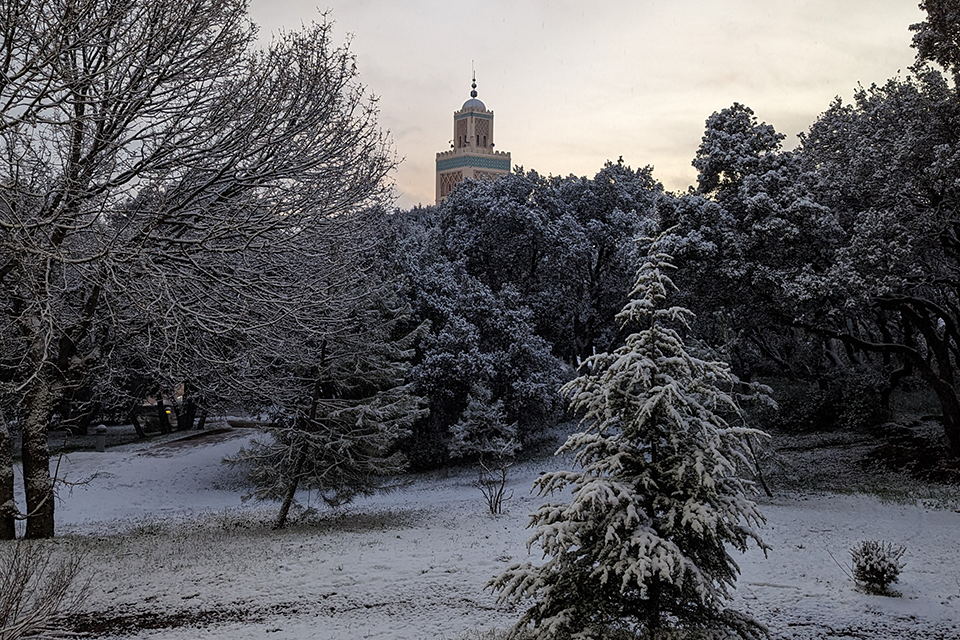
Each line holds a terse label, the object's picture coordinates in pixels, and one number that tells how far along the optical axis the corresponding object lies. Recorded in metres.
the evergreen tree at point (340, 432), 15.54
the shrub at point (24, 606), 4.71
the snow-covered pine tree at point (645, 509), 5.15
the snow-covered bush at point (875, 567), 8.52
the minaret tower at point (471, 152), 133.62
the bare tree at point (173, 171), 8.45
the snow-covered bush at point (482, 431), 24.41
